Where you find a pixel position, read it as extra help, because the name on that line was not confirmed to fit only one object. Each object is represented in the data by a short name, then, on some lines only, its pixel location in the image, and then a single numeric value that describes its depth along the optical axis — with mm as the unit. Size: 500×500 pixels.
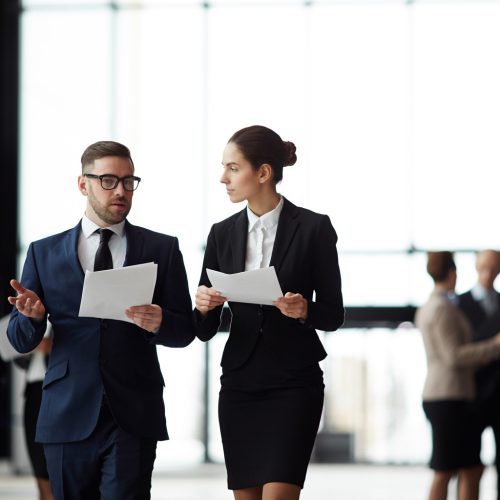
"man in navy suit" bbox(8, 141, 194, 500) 5919
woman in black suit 6514
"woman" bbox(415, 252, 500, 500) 9866
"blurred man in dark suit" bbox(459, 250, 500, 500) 10160
